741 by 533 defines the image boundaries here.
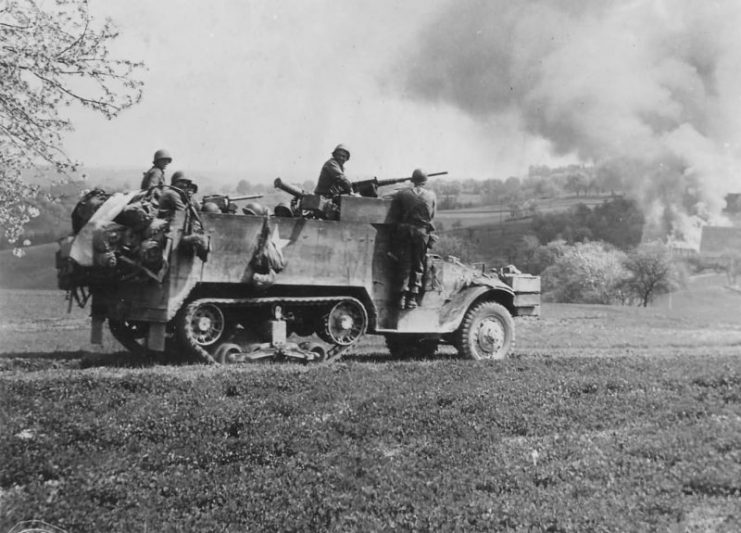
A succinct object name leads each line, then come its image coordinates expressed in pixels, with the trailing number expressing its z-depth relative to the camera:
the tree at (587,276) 41.22
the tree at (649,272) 36.19
